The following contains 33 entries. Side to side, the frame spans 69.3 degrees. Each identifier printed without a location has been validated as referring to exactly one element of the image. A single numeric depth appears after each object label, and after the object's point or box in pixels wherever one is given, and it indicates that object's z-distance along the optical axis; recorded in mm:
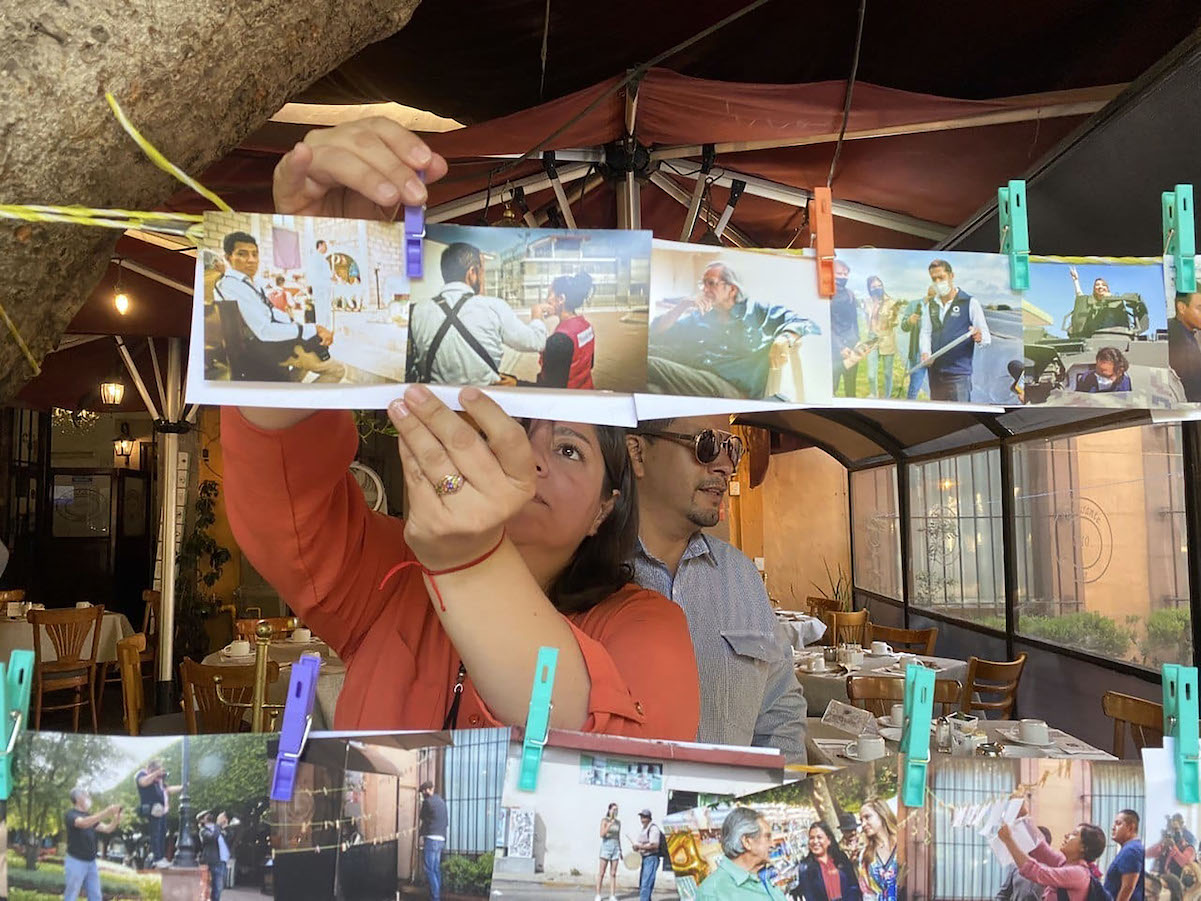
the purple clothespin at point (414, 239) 823
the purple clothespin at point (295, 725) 809
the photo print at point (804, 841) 850
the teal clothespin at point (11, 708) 803
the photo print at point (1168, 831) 890
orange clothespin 878
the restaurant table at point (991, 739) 3887
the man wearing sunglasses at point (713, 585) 2174
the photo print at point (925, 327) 904
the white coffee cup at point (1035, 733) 4078
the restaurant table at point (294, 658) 2946
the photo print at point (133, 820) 813
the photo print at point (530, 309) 845
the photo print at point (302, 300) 805
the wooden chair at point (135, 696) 4543
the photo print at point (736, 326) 867
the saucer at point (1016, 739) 4047
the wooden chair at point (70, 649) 6977
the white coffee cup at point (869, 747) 3645
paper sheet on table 4379
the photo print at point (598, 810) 833
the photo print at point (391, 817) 826
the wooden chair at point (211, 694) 4820
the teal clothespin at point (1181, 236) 917
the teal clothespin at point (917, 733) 842
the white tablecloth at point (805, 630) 7895
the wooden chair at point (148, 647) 7898
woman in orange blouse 823
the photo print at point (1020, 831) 874
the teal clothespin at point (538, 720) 820
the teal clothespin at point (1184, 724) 853
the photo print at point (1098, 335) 942
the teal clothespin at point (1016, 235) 908
